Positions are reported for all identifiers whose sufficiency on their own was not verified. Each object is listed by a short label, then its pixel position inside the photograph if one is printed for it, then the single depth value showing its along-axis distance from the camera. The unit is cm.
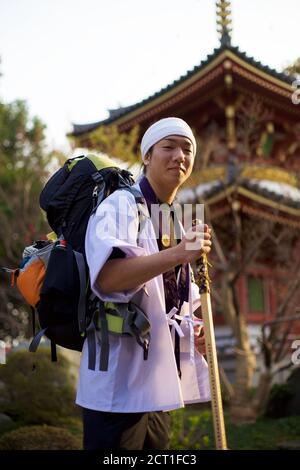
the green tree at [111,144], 1059
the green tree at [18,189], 1221
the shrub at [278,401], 883
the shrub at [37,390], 745
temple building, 1152
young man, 189
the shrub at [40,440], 551
